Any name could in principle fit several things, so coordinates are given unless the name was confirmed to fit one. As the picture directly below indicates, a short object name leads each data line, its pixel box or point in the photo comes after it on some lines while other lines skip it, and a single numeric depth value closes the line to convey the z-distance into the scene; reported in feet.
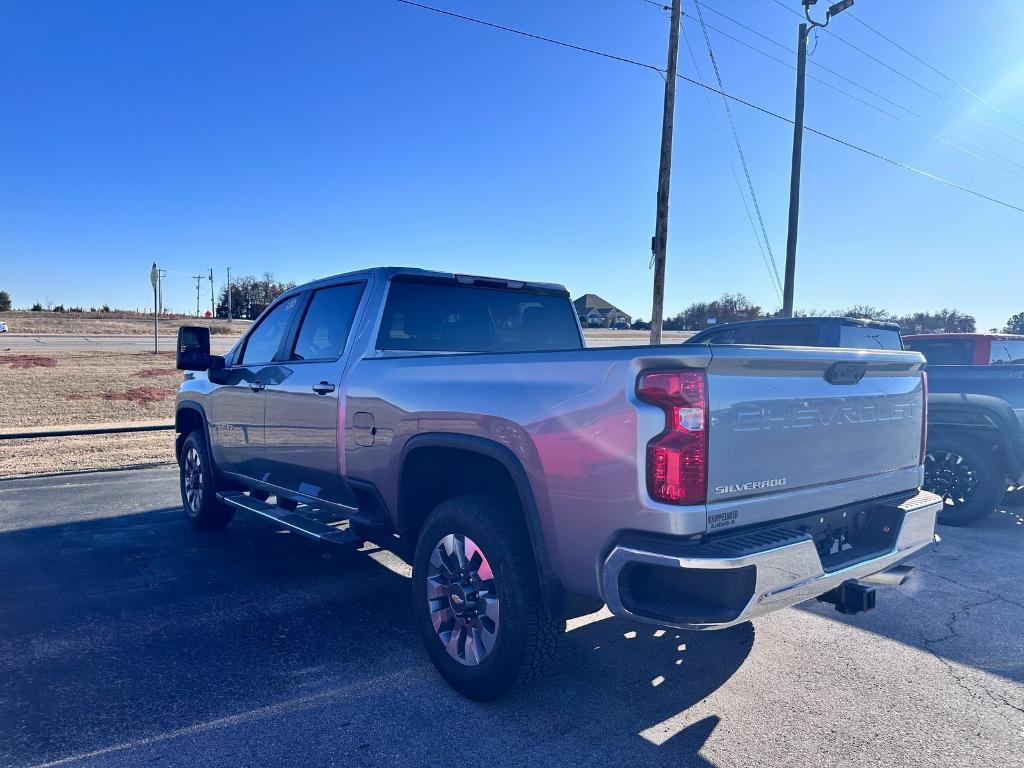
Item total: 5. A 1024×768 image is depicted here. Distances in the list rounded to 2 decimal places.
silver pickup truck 8.43
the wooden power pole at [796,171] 50.65
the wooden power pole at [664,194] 42.73
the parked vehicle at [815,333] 20.51
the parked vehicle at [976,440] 20.67
